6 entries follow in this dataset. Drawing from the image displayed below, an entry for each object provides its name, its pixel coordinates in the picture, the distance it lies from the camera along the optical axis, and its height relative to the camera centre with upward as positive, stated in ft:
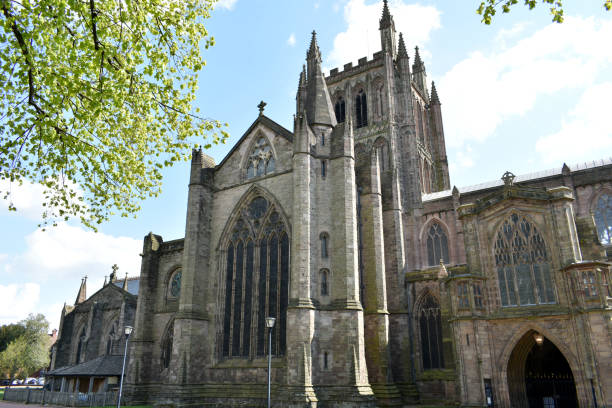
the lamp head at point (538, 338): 65.66 +2.67
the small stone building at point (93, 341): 103.65 +5.54
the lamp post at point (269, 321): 61.57 +4.96
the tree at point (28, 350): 197.16 +5.13
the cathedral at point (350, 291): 65.92 +10.59
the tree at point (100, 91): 33.58 +20.91
